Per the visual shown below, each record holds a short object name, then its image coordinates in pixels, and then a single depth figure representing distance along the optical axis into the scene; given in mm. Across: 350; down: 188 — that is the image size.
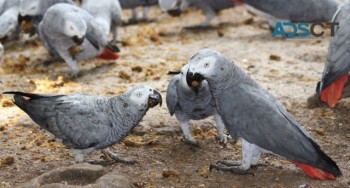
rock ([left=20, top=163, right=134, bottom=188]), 2367
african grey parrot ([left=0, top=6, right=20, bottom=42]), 4699
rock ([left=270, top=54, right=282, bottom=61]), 4613
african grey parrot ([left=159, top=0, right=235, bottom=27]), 5714
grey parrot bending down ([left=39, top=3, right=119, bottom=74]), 4074
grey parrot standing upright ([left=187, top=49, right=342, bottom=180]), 2537
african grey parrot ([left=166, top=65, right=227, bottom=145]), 2920
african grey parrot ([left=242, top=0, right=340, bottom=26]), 5141
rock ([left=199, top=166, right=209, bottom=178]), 2756
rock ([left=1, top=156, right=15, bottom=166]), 2852
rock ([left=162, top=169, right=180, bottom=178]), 2699
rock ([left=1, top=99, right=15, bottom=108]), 3658
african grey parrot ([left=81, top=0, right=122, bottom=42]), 4758
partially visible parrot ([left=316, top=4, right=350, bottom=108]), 3174
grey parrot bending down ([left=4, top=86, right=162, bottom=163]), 2707
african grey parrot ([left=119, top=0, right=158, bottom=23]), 5852
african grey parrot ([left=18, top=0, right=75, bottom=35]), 4602
